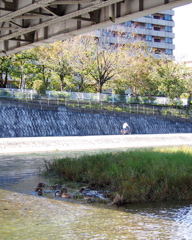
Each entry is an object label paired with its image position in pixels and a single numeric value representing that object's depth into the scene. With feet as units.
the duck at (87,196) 37.61
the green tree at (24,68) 152.97
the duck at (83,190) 40.54
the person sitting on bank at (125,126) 133.89
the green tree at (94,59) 160.25
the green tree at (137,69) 164.76
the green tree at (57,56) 155.12
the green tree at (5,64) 145.59
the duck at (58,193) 38.96
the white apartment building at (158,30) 297.94
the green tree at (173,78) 180.65
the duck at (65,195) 38.42
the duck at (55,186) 42.30
